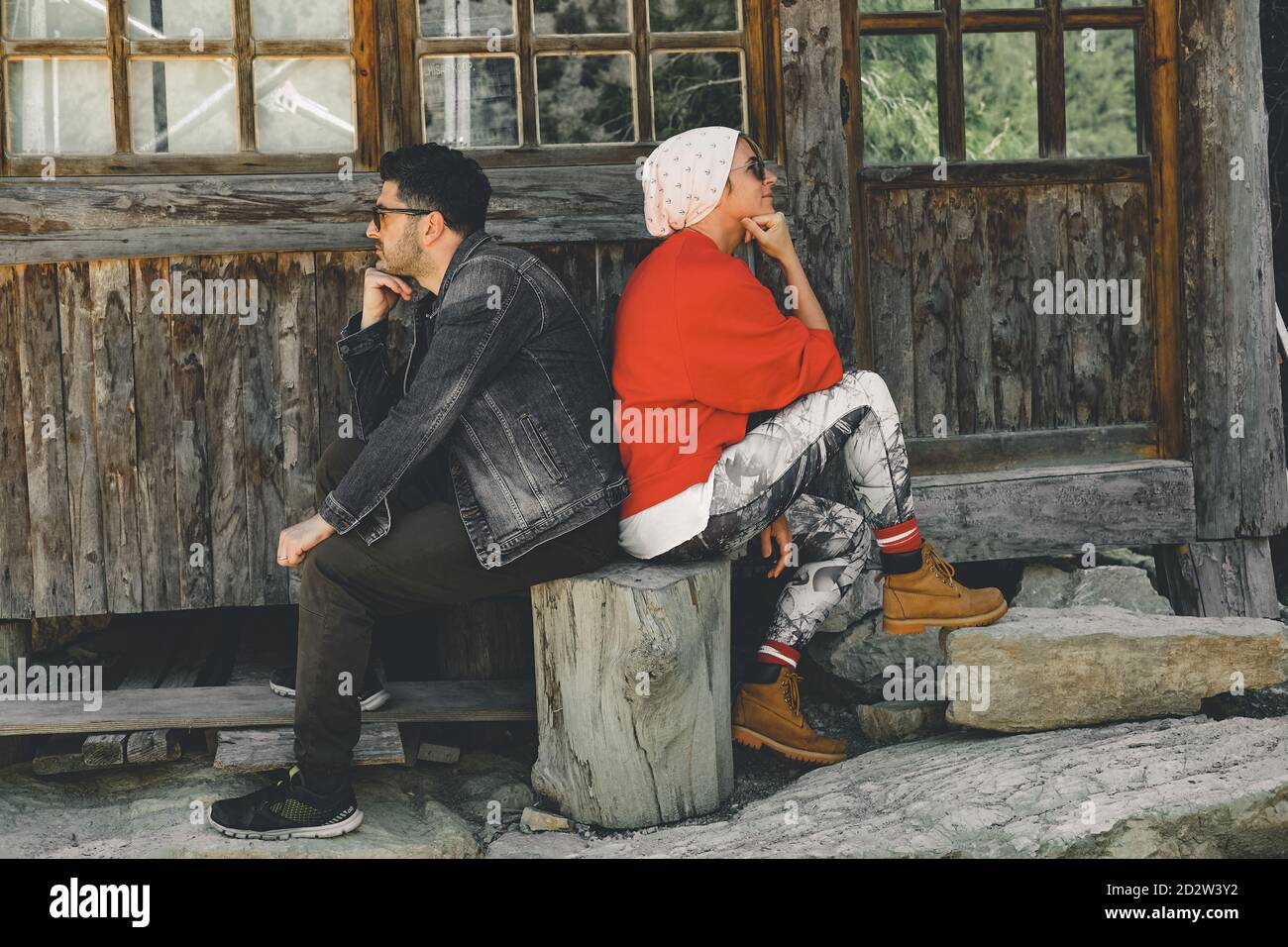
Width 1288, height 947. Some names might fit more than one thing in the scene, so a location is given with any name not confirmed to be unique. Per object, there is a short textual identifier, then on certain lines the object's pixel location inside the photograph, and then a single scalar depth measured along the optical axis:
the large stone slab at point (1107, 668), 4.08
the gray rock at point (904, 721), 4.45
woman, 3.86
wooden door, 4.92
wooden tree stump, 3.81
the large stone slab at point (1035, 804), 3.41
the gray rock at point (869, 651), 4.88
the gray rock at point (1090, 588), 5.08
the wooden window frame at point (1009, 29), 4.87
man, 3.73
